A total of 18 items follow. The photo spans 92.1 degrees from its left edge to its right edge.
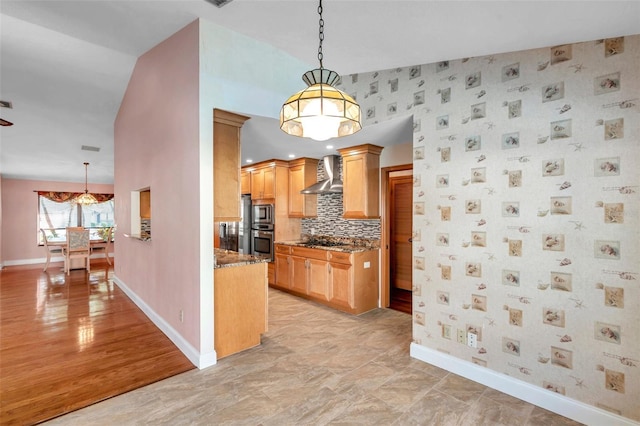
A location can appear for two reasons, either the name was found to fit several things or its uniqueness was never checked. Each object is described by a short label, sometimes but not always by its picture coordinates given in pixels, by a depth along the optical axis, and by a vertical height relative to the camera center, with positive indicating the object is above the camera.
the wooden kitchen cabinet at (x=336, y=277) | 4.03 -0.88
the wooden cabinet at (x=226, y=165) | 2.95 +0.49
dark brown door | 5.14 -0.34
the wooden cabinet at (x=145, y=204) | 4.80 +0.19
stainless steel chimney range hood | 4.68 +0.53
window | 8.58 +0.03
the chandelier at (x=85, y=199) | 8.05 +0.47
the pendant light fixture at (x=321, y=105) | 1.42 +0.52
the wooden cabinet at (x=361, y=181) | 4.19 +0.46
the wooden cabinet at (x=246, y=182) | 5.98 +0.66
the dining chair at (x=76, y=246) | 6.79 -0.65
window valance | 8.47 +0.61
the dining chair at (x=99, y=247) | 8.45 -0.89
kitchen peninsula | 2.83 -0.85
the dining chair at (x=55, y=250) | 8.36 -0.90
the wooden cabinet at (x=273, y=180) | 5.36 +0.61
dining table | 7.24 -0.71
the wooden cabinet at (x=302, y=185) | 5.21 +0.50
